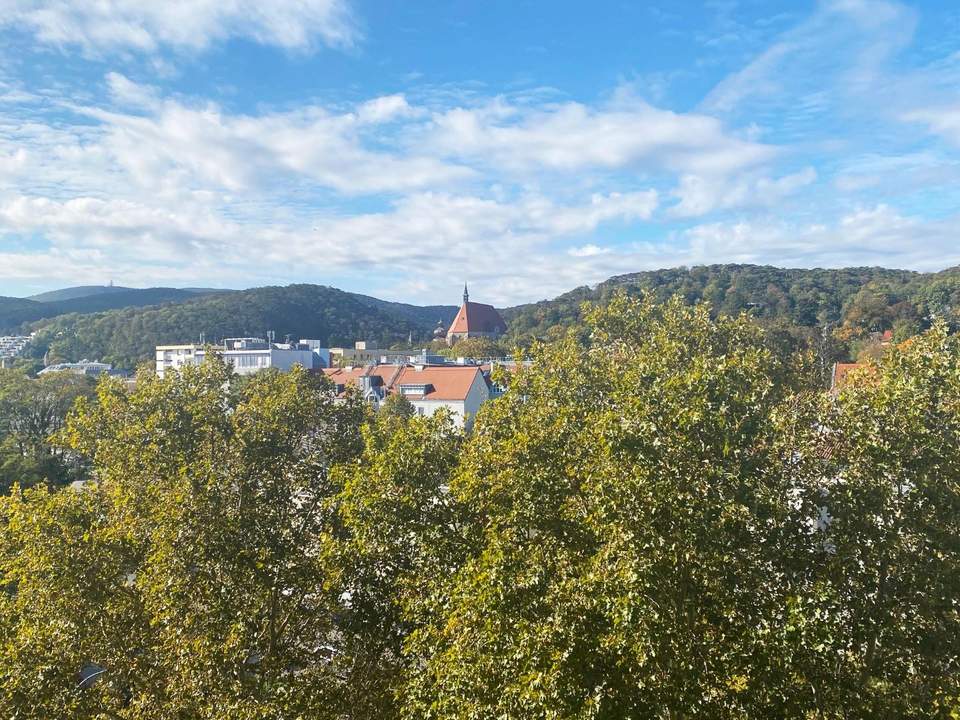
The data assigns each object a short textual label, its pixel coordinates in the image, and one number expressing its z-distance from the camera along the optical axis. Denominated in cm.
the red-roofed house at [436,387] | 5844
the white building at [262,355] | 8100
